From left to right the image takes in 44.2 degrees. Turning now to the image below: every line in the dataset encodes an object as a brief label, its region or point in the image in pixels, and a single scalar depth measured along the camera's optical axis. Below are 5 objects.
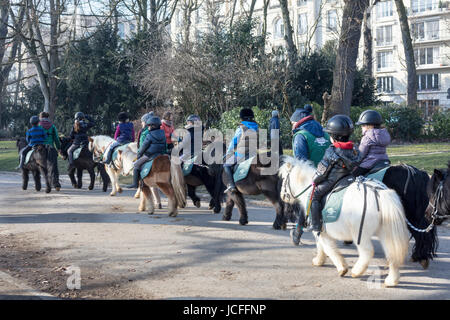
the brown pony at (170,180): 11.54
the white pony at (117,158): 13.26
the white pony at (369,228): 6.19
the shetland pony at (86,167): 15.96
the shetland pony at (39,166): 15.52
